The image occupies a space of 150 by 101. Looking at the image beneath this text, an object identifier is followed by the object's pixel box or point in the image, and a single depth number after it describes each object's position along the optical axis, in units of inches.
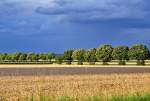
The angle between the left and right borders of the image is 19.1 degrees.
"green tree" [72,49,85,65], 6978.4
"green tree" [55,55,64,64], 6318.9
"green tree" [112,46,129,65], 6402.6
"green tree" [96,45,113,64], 6476.9
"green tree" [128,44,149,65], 6097.4
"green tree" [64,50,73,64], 7128.4
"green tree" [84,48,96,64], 6489.7
